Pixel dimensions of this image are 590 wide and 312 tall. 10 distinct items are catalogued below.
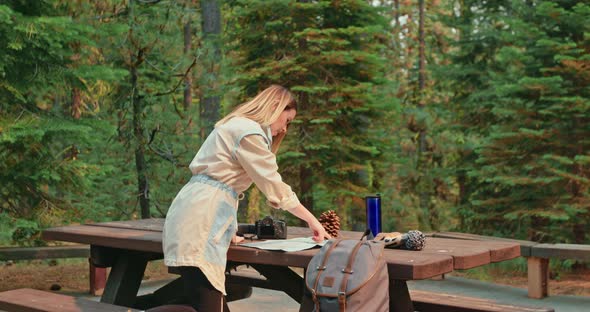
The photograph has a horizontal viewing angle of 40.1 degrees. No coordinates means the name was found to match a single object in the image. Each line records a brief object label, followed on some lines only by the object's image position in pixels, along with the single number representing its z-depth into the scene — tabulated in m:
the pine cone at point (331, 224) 4.96
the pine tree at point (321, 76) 11.64
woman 4.18
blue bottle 4.59
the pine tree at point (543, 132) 10.60
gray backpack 3.81
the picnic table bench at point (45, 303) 5.04
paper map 4.42
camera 5.05
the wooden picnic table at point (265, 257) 4.07
